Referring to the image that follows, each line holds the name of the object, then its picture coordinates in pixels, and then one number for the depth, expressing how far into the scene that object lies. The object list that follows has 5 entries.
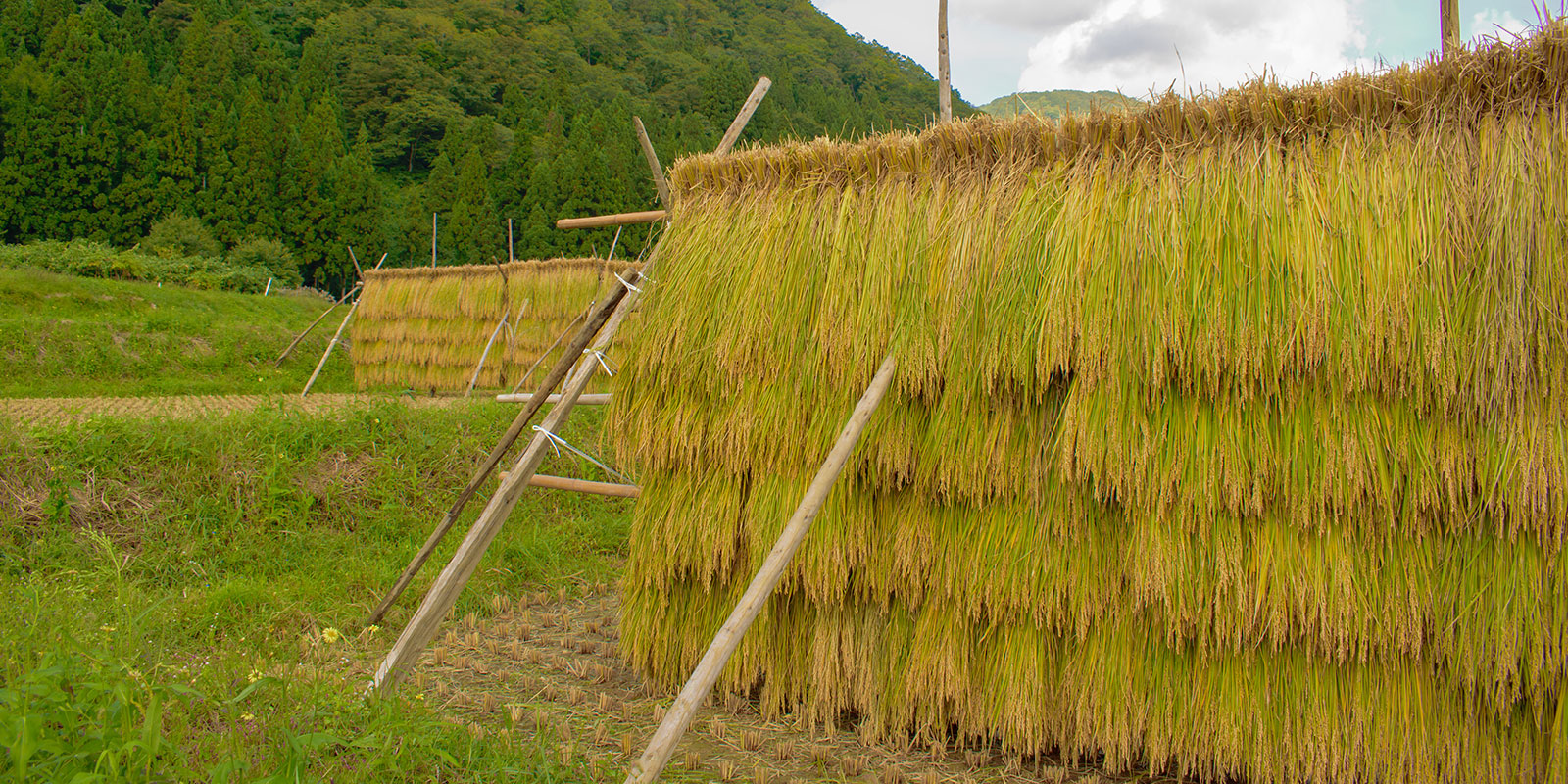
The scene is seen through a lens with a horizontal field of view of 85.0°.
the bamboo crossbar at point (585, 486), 4.23
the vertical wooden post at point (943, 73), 4.41
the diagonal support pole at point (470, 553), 3.16
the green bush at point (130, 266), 16.80
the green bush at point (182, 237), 22.25
